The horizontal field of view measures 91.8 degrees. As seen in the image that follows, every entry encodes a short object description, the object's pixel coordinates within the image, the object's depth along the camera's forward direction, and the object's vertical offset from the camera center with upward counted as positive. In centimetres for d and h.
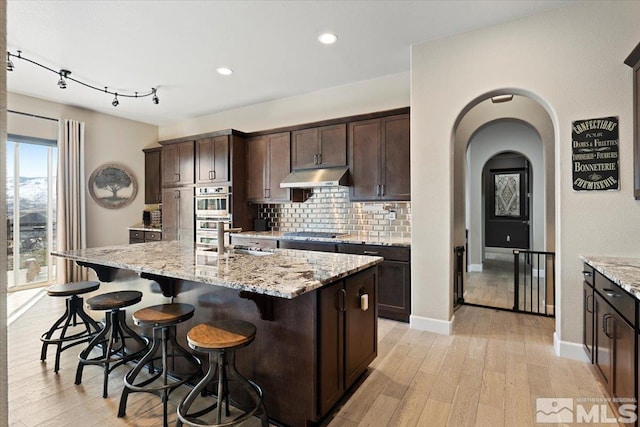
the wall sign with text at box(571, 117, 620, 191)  250 +48
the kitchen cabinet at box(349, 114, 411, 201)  377 +69
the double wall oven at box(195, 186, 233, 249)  496 +5
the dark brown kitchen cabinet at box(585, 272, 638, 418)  160 -74
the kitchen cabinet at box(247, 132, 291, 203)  474 +74
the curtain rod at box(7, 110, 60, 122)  471 +156
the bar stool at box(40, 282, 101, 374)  260 -84
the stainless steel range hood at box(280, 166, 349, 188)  406 +48
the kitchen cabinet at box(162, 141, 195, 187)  546 +89
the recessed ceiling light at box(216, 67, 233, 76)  400 +187
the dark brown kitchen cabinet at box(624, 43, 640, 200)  232 +74
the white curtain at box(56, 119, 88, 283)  504 +26
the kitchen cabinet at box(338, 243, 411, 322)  345 -76
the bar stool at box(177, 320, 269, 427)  154 -74
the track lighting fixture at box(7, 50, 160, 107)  363 +183
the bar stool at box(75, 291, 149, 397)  221 -89
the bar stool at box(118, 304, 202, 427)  185 -83
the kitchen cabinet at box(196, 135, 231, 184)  501 +89
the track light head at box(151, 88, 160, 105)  461 +182
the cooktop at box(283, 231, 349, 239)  424 -30
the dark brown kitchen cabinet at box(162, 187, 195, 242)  541 +6
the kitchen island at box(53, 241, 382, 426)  170 -61
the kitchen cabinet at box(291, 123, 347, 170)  422 +94
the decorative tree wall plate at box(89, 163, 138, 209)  568 +53
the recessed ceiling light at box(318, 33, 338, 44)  318 +183
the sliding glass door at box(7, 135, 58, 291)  482 +6
